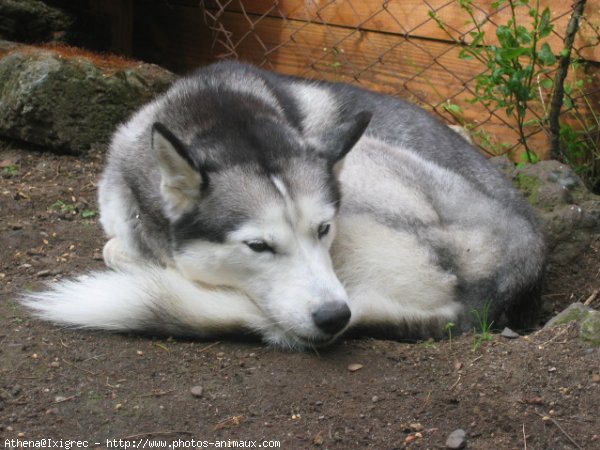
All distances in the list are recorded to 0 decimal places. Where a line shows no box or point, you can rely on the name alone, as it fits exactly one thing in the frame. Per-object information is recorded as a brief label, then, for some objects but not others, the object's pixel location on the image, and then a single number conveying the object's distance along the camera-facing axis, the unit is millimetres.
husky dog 3328
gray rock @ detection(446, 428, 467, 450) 2711
